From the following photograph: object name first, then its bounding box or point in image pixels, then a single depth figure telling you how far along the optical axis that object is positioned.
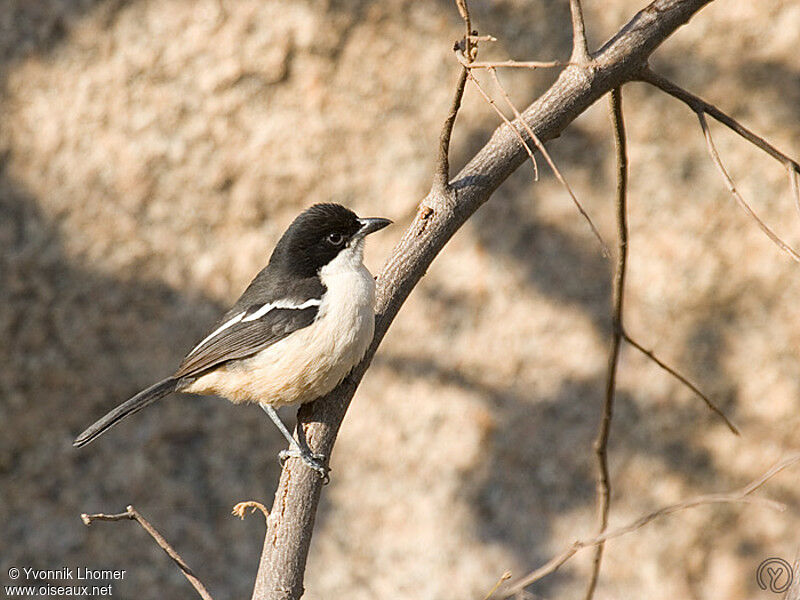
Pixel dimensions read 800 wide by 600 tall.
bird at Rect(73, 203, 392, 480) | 6.53
